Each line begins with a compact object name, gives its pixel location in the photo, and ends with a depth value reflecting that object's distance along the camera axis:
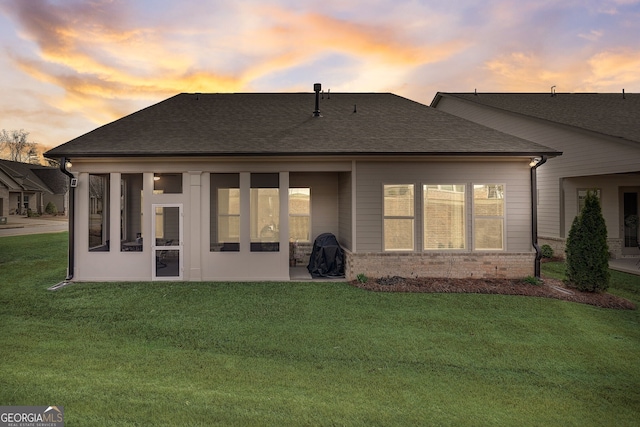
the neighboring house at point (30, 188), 30.36
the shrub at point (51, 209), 38.25
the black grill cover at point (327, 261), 9.05
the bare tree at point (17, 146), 50.78
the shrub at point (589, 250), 7.19
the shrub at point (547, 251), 12.00
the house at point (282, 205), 8.27
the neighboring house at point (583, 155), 10.26
